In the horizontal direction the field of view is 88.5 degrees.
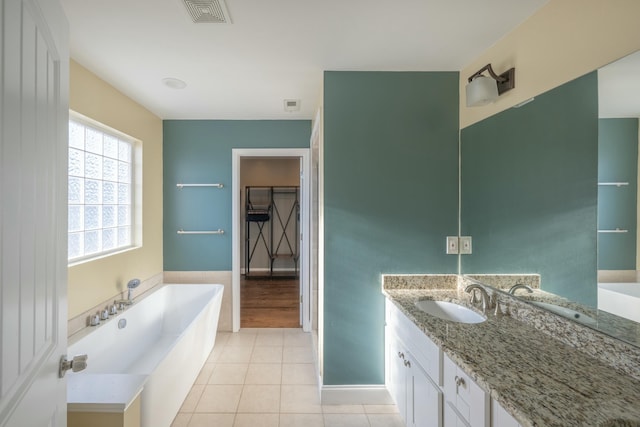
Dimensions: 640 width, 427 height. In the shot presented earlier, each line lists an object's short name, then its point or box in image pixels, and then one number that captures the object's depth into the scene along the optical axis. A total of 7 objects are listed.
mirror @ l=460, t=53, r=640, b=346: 1.26
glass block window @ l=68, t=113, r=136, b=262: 2.49
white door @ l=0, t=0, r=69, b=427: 0.73
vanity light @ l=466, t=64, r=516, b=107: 1.94
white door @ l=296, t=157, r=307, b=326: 3.79
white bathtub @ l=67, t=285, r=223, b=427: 1.54
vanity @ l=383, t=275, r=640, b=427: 1.01
